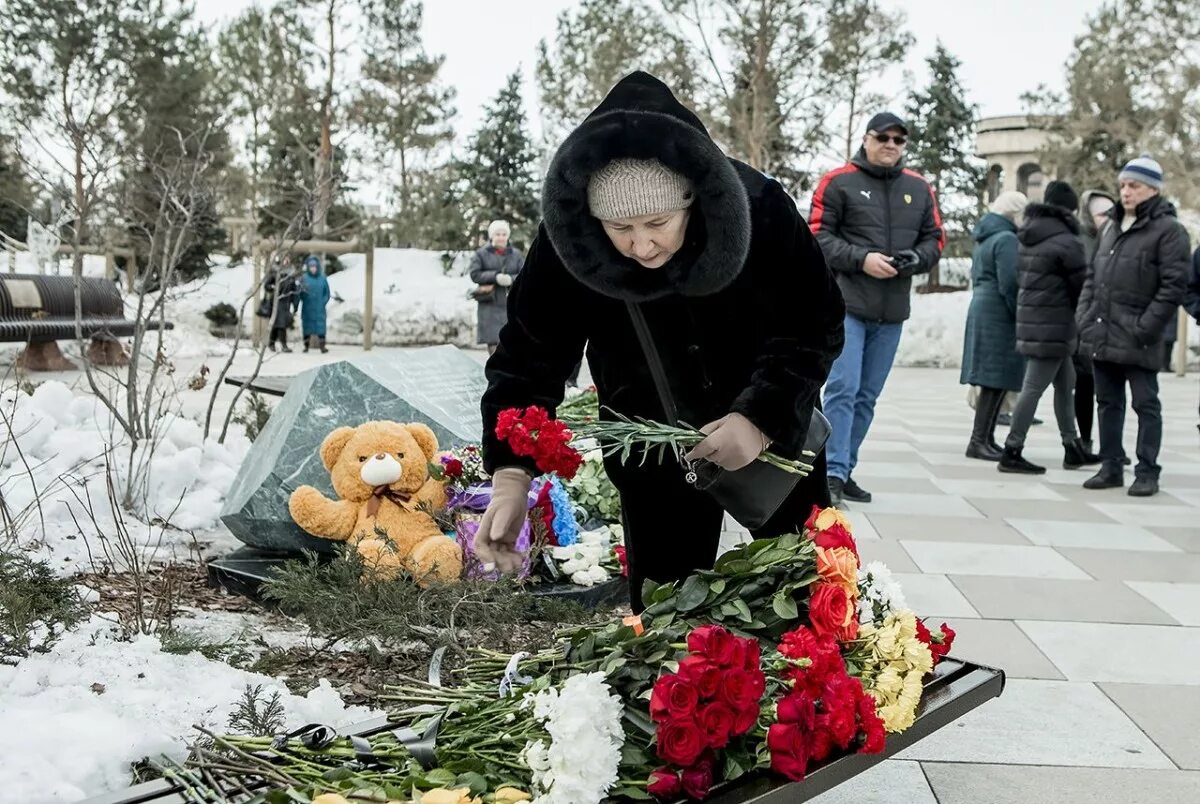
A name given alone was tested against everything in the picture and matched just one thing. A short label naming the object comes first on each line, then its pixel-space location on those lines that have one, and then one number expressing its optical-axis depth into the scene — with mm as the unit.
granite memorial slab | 4645
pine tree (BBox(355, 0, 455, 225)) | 31641
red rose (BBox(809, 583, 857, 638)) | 2338
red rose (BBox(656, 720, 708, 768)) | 1979
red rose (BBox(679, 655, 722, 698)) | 2006
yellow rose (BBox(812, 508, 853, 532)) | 2479
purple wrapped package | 4137
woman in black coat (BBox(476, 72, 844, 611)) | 2369
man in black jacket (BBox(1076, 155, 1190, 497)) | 6863
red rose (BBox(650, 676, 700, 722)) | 1998
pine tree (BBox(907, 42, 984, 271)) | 38219
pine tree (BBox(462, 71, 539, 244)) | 31234
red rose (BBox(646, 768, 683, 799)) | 1979
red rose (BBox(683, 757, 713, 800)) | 1999
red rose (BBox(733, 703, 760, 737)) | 2027
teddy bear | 4289
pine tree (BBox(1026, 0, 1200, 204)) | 25531
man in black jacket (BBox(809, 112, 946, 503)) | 6289
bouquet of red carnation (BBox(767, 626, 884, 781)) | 2096
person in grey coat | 13258
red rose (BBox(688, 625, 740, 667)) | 2041
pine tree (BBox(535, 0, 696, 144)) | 25422
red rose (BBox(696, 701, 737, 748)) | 1992
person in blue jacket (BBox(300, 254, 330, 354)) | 19297
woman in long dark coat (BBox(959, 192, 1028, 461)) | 8172
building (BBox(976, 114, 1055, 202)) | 30234
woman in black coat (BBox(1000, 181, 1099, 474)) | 7660
